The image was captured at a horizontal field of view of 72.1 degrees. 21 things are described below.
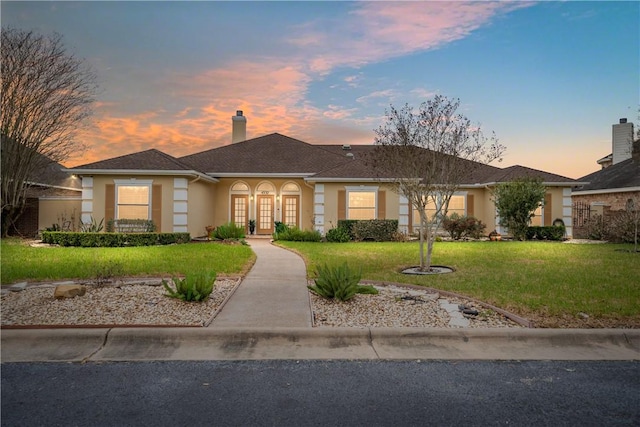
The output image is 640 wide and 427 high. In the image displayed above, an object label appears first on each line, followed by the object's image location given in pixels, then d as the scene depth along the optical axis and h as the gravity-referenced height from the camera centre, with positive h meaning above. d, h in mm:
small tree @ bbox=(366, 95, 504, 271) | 11266 +1744
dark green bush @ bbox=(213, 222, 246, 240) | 19594 -839
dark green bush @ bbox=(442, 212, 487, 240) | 20812 -542
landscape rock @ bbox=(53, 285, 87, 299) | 7883 -1418
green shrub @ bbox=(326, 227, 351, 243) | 20156 -945
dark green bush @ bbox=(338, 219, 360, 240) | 21000 -486
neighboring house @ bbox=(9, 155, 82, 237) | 22891 +9
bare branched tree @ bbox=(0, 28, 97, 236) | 12990 +4118
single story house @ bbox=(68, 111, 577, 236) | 19844 +1191
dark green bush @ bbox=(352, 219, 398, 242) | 20781 -756
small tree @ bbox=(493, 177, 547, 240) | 20234 +687
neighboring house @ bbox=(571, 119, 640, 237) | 23422 +1648
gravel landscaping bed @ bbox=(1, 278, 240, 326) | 6641 -1591
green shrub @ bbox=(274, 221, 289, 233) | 21509 -623
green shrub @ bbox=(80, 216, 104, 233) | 18725 -572
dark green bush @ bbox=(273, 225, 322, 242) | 20328 -989
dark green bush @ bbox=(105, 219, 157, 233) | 19262 -543
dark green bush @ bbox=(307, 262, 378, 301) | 7852 -1254
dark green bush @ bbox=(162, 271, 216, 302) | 7656 -1308
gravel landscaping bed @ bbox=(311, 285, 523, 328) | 6699 -1628
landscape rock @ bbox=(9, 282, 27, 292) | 8883 -1511
